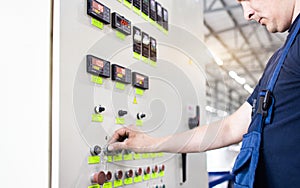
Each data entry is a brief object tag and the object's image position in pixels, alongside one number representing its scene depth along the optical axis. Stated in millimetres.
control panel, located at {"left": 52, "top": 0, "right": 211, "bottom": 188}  998
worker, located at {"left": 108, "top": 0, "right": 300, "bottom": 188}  949
